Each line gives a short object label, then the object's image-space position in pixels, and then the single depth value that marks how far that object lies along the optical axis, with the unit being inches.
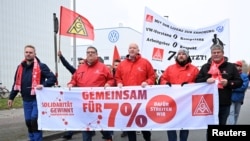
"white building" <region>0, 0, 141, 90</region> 870.4
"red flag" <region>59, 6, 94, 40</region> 338.6
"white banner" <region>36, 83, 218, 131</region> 233.1
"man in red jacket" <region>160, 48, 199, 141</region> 238.5
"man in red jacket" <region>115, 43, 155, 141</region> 248.1
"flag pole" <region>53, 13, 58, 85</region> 319.5
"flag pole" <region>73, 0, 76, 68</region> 466.5
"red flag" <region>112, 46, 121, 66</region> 445.1
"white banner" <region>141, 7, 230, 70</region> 371.2
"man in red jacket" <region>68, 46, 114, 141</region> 249.9
